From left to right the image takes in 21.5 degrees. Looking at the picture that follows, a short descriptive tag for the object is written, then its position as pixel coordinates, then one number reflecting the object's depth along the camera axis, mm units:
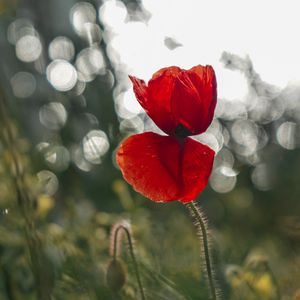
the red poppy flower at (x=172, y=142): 368
